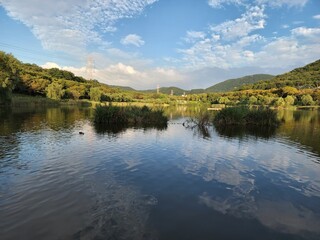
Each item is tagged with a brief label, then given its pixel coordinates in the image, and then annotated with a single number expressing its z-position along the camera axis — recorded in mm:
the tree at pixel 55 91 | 100500
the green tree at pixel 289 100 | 120612
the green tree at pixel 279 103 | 109100
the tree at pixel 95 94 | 119562
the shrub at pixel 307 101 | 126062
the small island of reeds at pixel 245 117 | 34250
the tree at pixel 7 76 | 61125
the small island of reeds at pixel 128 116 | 32500
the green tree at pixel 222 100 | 136500
